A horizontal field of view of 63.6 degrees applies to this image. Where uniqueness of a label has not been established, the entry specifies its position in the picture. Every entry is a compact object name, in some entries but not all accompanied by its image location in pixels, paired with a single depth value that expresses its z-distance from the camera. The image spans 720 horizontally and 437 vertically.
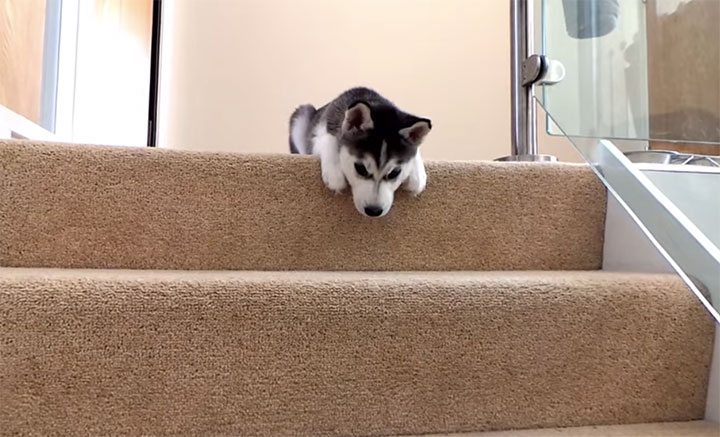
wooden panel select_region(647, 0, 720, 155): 1.41
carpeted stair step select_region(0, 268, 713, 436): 0.94
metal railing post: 2.00
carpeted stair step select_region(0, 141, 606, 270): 1.23
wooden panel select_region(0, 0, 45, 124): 1.58
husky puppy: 1.29
